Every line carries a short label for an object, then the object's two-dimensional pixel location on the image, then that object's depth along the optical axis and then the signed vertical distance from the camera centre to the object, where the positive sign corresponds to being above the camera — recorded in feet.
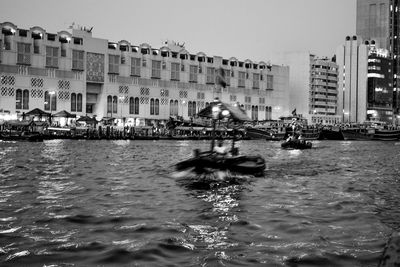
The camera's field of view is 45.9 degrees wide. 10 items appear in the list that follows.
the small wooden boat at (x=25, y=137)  219.20 -7.11
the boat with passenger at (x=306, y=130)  348.18 -4.45
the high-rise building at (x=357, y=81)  524.11 +48.93
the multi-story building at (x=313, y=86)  467.93 +38.75
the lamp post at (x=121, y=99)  309.18 +15.59
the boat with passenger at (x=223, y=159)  74.02 -5.86
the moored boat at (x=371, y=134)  359.87 -7.24
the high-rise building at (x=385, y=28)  598.34 +126.68
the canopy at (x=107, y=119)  285.19 +2.25
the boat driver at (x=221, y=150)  78.65 -4.66
